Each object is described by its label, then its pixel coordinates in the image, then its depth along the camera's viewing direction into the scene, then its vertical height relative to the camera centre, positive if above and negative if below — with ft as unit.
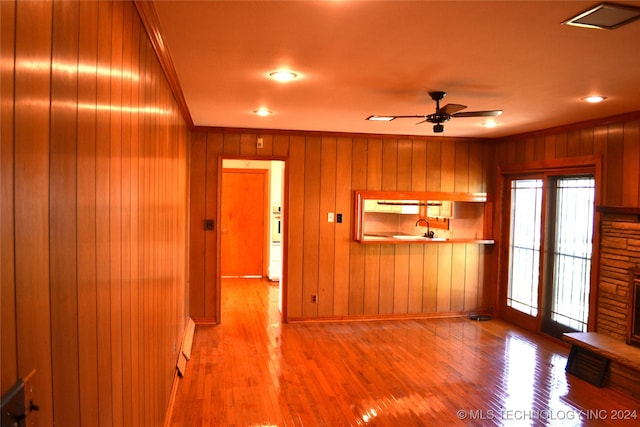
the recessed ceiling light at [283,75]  9.99 +2.78
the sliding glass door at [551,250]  16.02 -1.57
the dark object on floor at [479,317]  20.04 -4.80
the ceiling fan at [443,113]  11.05 +2.27
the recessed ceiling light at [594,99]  11.96 +2.86
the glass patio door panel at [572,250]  15.81 -1.49
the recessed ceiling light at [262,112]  14.36 +2.83
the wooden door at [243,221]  27.81 -1.15
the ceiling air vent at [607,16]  6.40 +2.75
